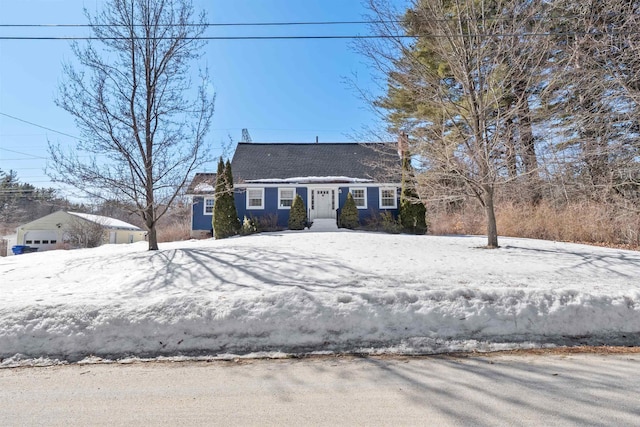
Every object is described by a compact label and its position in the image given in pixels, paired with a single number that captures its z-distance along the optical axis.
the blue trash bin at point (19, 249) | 24.12
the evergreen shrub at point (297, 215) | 17.22
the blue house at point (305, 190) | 18.09
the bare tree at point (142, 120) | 9.94
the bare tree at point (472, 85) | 9.28
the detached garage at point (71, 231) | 24.48
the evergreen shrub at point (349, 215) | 17.12
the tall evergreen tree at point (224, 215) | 15.84
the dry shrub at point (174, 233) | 20.21
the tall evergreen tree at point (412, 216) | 16.06
